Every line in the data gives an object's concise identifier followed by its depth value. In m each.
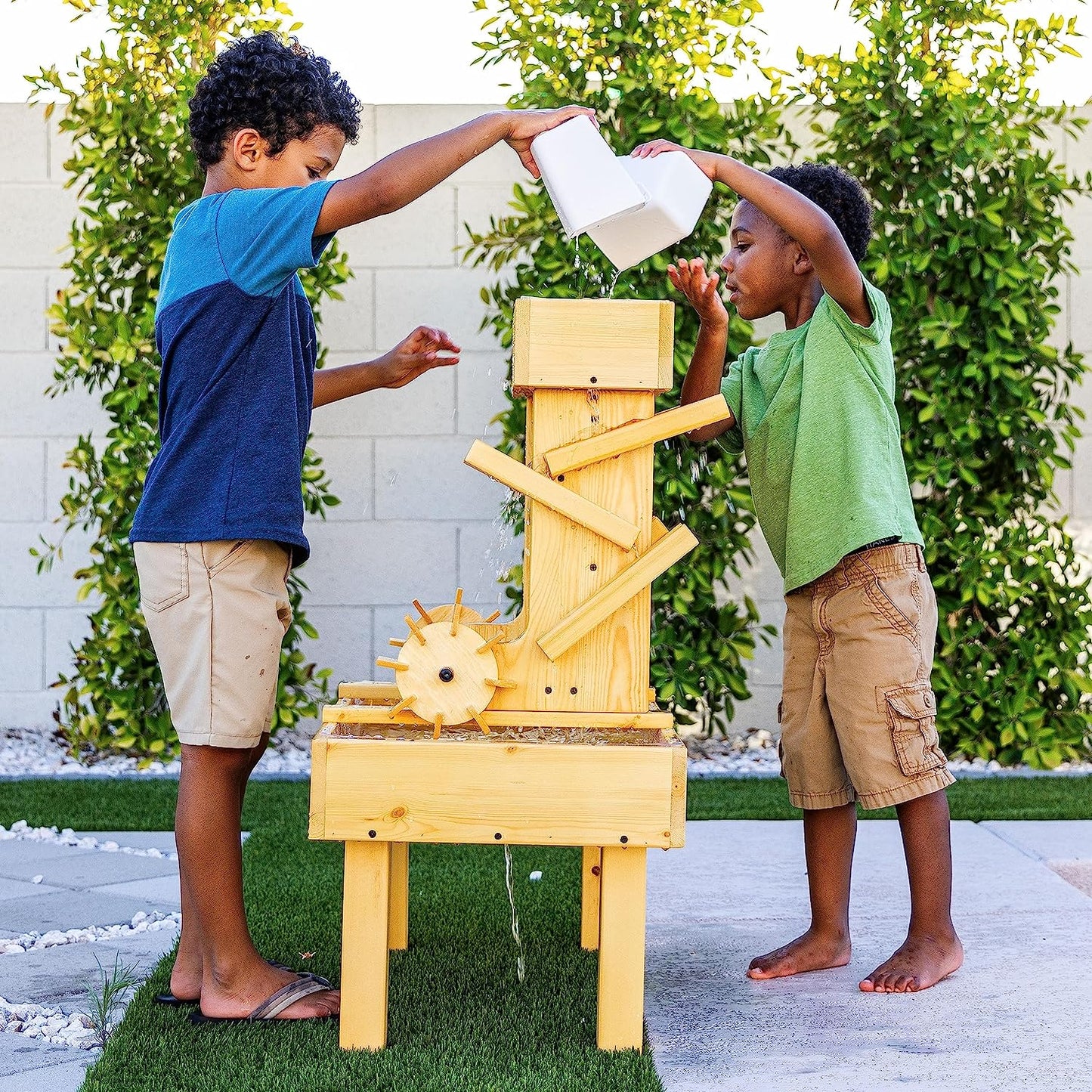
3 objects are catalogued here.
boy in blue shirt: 2.11
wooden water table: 1.96
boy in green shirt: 2.36
